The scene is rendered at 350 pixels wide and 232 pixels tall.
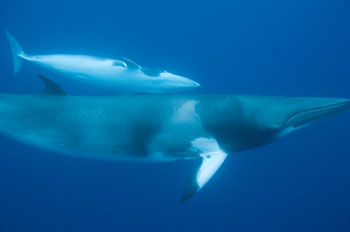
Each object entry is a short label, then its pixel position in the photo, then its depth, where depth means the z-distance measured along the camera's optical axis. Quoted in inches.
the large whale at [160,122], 183.8
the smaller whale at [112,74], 293.9
